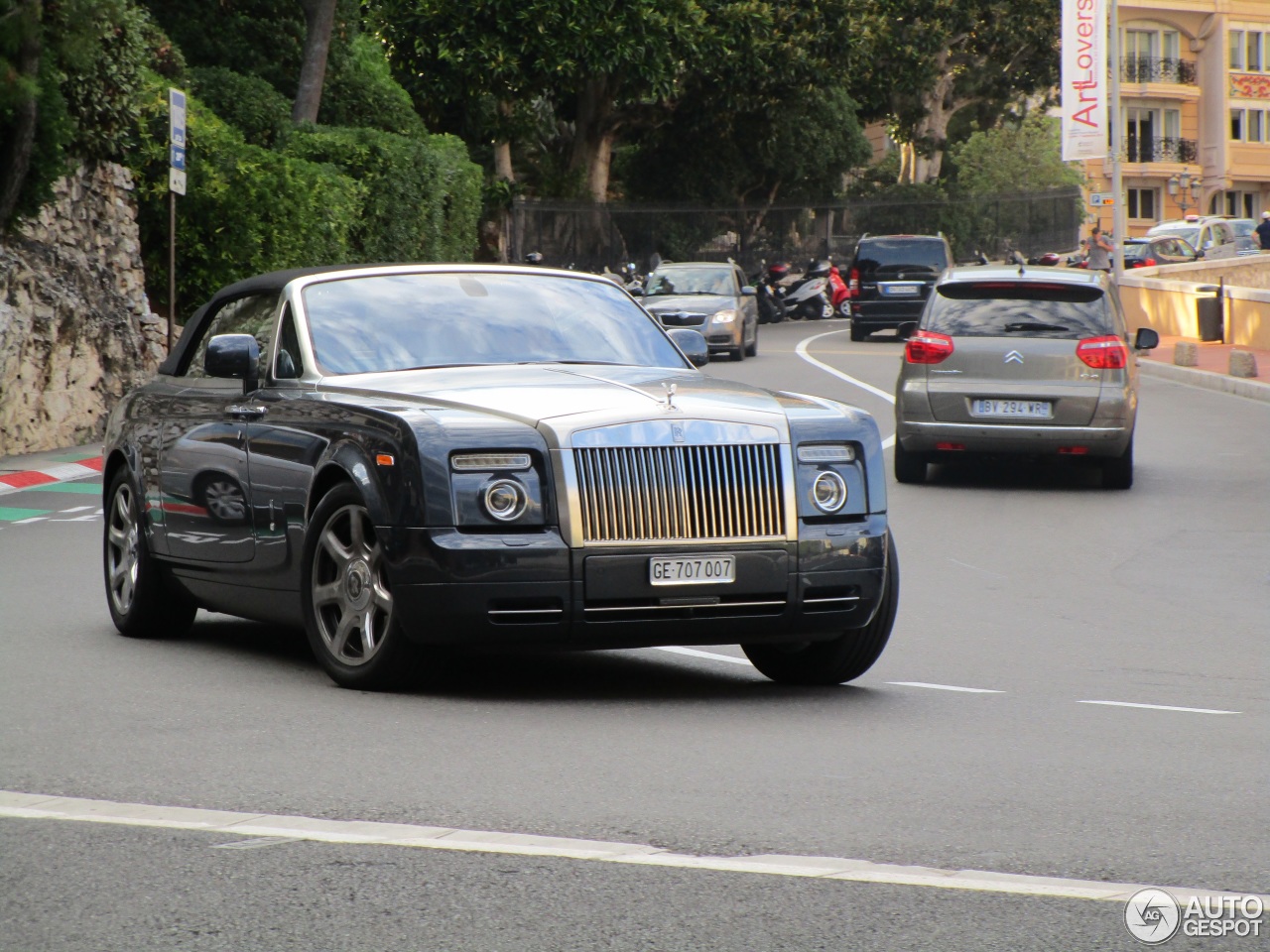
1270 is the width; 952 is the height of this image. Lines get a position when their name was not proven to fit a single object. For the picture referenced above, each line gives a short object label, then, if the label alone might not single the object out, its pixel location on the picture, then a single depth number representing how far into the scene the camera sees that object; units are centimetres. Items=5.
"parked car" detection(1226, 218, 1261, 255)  6350
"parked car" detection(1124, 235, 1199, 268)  6078
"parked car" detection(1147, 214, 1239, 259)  6250
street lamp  9450
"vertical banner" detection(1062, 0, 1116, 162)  4588
